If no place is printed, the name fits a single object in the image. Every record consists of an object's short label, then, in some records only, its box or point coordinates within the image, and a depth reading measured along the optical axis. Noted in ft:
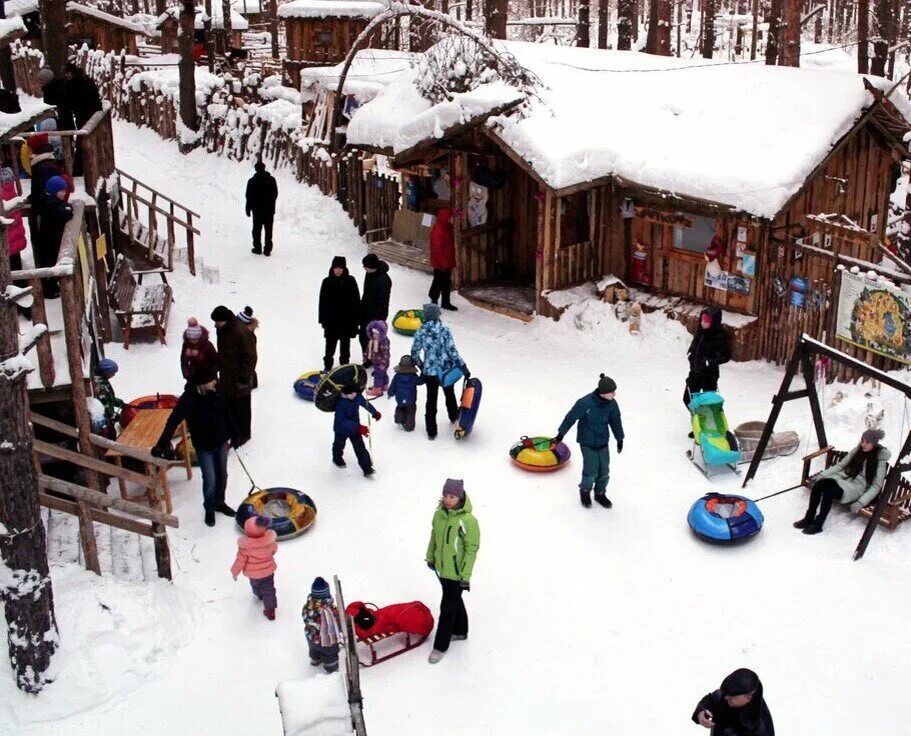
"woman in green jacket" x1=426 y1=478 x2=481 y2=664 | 26.16
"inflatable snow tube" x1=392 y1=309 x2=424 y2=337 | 49.78
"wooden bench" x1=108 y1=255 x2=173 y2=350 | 46.52
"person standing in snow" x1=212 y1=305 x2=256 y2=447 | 36.29
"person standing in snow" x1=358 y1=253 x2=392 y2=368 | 44.09
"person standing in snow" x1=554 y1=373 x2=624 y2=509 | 33.14
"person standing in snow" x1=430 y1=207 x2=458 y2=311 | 52.06
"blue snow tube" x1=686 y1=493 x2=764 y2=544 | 32.12
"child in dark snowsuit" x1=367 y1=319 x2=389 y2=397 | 42.45
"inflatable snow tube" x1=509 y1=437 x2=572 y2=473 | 36.81
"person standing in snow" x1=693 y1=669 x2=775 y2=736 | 19.16
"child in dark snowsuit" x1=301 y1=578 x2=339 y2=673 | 25.81
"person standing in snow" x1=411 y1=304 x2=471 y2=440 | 38.47
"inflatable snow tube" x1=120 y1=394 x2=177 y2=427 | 37.06
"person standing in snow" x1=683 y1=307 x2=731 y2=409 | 38.63
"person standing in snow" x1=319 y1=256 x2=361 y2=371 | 43.01
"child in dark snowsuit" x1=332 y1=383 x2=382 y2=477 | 35.09
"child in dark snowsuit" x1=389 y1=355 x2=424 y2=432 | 39.29
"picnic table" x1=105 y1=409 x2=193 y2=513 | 34.45
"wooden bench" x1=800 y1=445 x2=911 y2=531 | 32.19
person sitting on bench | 32.22
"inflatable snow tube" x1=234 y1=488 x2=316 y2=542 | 32.35
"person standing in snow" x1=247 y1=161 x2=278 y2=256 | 58.90
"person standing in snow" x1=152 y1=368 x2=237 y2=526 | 31.58
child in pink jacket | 27.66
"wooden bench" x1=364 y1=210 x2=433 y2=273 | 61.00
